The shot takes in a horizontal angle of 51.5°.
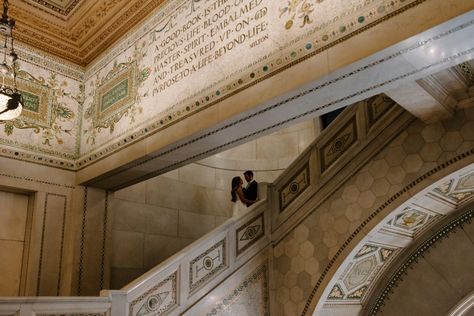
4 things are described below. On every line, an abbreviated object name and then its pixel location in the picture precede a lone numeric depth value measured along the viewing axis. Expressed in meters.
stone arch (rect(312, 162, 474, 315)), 5.01
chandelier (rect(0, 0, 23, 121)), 4.45
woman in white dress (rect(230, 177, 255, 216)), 7.20
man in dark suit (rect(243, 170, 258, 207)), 6.98
